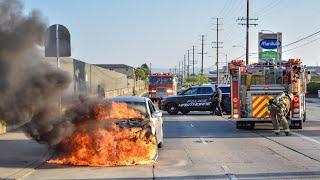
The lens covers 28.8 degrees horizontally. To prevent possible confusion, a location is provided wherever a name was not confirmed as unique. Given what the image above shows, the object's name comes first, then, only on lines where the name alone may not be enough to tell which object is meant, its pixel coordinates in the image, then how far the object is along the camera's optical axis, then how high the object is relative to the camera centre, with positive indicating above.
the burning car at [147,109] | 15.37 -0.98
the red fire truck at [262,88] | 23.77 -0.70
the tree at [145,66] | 156.25 +1.17
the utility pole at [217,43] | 95.84 +4.26
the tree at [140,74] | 131.12 -0.82
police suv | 35.00 -1.71
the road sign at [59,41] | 16.30 +0.79
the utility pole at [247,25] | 56.00 +4.30
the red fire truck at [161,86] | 51.00 -1.31
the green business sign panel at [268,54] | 62.84 +1.62
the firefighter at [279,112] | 21.72 -1.48
